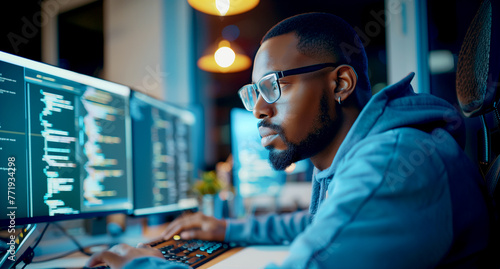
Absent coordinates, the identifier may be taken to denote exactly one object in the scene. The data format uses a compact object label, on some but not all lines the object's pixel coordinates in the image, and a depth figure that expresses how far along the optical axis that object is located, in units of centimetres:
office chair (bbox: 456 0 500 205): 67
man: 49
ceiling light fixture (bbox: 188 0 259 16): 190
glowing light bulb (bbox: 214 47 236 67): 268
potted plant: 162
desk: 86
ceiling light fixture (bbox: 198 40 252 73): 267
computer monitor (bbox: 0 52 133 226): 73
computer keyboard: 81
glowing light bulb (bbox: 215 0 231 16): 190
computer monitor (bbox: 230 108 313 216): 175
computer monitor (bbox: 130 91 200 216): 119
